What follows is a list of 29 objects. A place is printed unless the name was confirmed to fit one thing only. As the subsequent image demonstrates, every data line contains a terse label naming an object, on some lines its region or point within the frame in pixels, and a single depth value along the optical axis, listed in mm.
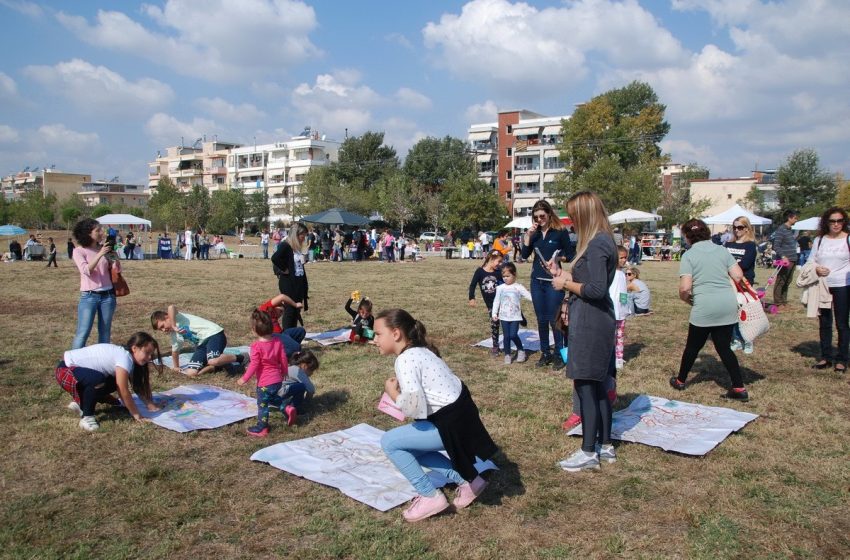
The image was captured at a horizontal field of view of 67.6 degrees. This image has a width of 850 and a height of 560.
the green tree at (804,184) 59594
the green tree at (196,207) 67938
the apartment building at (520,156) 75375
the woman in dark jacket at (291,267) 8250
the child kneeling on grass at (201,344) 7414
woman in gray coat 4488
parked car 54112
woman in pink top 7066
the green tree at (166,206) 69938
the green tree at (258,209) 82812
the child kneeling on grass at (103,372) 5465
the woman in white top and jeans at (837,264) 7172
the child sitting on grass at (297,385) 5664
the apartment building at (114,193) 122625
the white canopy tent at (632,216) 30723
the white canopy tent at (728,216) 25686
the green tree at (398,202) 64938
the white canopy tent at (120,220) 31250
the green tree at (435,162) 71375
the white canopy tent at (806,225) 26547
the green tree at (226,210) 71250
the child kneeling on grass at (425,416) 3729
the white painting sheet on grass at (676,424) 5082
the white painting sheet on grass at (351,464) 4195
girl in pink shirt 5410
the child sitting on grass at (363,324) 9227
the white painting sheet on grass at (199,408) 5621
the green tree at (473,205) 60375
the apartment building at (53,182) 128500
